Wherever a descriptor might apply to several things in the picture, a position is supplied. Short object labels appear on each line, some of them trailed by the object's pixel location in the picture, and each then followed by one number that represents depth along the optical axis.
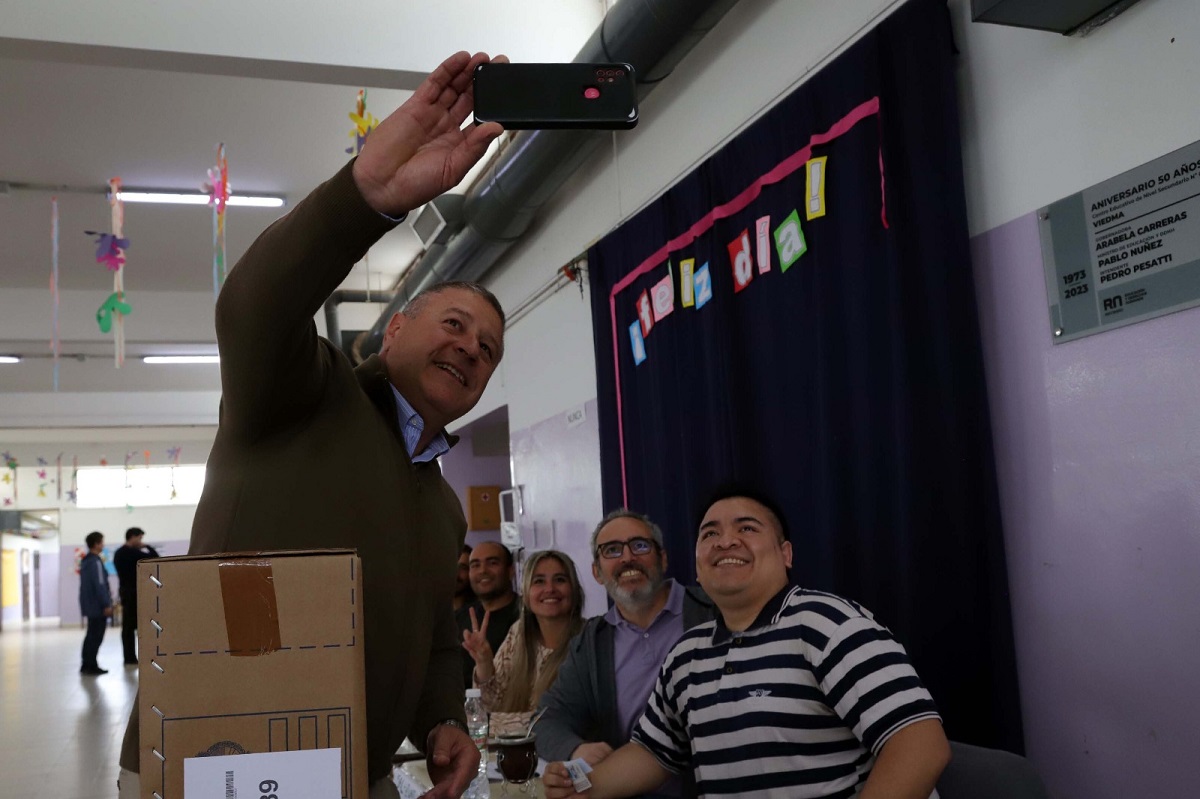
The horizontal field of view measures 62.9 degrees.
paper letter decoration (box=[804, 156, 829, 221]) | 2.99
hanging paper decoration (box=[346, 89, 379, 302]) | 4.81
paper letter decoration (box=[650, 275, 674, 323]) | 3.97
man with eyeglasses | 3.09
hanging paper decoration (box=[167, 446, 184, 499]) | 17.62
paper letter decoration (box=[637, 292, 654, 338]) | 4.17
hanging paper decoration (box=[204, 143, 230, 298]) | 4.98
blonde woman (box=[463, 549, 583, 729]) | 3.68
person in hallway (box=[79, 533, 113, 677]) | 10.05
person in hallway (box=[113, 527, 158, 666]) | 9.74
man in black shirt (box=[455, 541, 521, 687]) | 4.62
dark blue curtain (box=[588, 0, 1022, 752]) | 2.47
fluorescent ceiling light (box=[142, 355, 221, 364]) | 10.35
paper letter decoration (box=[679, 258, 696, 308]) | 3.79
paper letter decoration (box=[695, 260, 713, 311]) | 3.65
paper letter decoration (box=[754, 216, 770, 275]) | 3.28
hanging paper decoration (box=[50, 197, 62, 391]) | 5.94
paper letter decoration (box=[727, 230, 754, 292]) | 3.40
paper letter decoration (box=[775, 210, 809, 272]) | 3.10
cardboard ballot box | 0.85
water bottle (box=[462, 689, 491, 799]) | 2.20
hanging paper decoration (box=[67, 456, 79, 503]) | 17.56
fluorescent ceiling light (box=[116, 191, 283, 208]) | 6.41
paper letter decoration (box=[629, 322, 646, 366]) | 4.29
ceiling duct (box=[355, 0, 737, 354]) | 3.38
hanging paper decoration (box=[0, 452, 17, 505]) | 16.42
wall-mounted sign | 2.01
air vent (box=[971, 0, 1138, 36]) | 2.12
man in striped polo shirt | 1.85
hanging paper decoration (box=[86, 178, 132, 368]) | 5.31
